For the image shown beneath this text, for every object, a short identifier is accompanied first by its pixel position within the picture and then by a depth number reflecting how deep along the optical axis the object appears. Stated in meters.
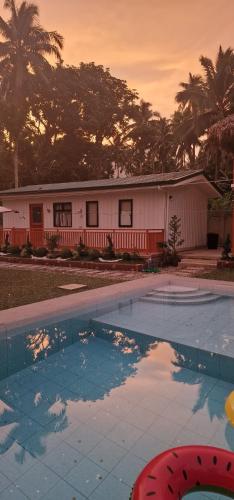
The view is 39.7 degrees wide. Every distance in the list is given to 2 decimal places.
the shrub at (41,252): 13.85
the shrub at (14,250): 15.06
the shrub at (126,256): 12.17
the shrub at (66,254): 13.20
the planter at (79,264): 11.39
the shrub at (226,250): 11.39
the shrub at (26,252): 14.30
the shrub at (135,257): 12.11
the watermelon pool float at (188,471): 2.16
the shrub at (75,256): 13.11
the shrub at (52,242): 14.09
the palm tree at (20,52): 25.94
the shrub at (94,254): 12.56
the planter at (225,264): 10.93
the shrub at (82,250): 13.20
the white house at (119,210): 13.30
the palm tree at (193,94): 26.14
